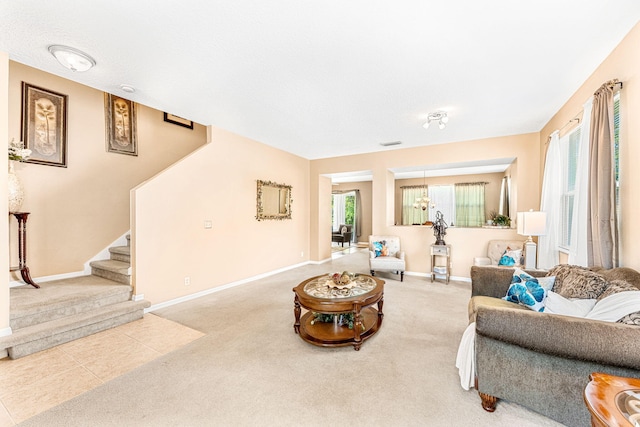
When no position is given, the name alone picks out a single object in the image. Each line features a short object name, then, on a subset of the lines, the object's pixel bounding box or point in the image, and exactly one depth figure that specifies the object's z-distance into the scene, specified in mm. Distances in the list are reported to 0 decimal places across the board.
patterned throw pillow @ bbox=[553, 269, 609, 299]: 1754
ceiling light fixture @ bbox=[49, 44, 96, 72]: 2131
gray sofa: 1296
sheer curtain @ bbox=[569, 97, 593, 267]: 2340
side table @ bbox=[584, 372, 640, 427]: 777
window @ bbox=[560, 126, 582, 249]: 3033
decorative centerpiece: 2750
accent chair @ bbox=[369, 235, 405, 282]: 4859
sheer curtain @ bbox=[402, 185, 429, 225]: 8812
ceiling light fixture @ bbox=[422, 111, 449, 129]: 3517
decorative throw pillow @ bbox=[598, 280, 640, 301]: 1596
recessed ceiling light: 2789
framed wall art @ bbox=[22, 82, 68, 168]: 3229
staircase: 2365
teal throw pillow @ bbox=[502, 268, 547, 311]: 2061
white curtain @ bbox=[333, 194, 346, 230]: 10750
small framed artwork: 4701
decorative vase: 2826
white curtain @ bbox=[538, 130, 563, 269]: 3254
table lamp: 2941
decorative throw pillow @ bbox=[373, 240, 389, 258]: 5133
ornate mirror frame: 5035
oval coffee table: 2410
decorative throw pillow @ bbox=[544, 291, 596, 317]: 1713
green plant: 5008
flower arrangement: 2764
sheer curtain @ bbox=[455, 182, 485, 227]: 7957
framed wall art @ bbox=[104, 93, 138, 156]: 3975
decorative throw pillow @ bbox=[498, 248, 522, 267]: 3980
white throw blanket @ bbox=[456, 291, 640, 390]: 1412
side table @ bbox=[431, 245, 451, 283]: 4758
